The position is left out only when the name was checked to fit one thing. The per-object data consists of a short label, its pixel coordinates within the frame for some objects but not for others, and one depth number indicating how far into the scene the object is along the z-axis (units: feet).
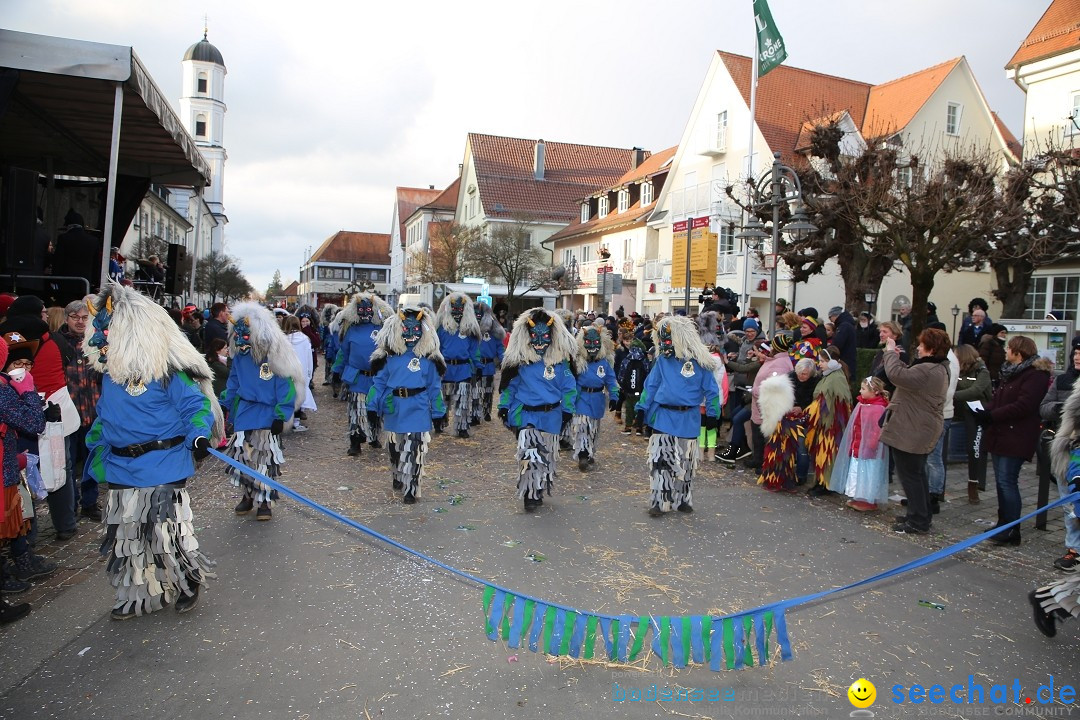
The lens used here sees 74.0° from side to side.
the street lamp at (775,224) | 39.37
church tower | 231.30
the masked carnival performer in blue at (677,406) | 23.32
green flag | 74.13
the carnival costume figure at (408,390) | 24.08
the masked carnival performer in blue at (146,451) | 14.60
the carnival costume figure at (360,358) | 32.73
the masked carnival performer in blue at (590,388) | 30.63
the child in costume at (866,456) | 23.97
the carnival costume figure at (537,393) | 23.62
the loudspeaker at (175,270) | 41.24
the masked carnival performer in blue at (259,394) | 21.99
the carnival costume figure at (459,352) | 37.42
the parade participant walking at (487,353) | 40.52
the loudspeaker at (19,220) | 27.14
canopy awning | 22.66
